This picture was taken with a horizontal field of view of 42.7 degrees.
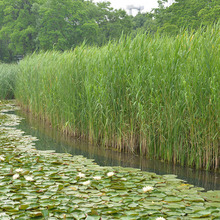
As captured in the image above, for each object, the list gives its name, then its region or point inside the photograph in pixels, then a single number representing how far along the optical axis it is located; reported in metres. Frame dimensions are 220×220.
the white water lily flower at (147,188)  2.81
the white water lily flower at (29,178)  3.10
